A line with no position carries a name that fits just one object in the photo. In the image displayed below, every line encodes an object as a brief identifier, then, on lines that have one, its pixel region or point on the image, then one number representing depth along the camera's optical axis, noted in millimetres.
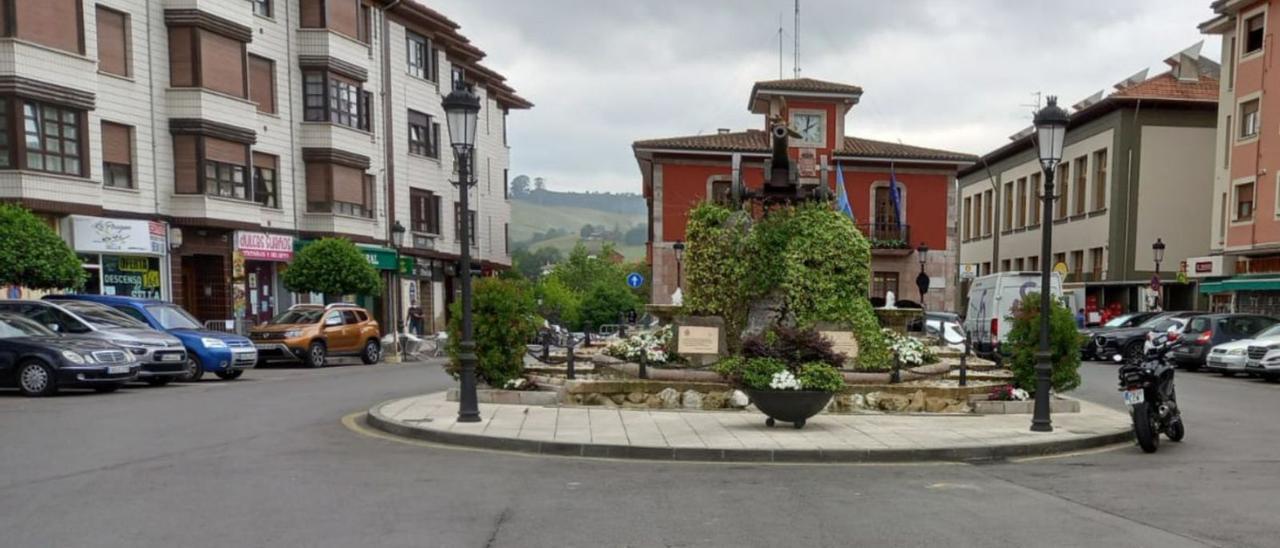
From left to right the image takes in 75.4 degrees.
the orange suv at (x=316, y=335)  21750
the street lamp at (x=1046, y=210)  10430
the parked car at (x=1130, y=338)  23891
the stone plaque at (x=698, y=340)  13555
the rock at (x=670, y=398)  12469
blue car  17031
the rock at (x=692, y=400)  12461
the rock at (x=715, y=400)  12469
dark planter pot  10250
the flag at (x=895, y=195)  35312
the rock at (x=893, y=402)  12445
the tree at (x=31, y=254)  16781
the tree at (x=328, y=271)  25281
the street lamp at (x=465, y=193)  10555
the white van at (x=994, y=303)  24750
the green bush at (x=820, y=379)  10195
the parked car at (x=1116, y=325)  25891
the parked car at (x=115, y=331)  14891
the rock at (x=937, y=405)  12516
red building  36719
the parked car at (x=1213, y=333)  21359
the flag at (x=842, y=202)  24119
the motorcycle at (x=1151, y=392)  9258
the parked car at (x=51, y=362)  13516
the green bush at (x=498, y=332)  12836
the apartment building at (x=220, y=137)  21828
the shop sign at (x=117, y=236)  22188
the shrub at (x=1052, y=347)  12398
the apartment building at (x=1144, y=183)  37250
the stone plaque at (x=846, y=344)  13551
